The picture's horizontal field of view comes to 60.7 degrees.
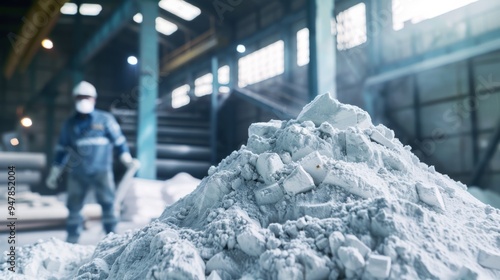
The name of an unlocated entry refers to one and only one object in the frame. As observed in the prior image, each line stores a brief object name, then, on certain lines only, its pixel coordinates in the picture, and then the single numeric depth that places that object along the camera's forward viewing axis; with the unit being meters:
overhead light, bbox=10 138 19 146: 9.47
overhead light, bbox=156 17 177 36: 12.16
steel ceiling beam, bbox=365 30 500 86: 5.32
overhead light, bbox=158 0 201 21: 10.96
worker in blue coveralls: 4.00
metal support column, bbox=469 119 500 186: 5.54
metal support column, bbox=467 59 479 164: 6.00
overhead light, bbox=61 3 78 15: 9.51
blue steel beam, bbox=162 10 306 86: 8.95
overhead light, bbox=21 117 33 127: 11.25
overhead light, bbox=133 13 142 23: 6.55
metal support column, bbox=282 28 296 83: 9.28
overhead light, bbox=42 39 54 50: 10.62
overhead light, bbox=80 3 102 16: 11.94
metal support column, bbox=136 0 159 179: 6.33
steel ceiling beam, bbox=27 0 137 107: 6.71
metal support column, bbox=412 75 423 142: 6.74
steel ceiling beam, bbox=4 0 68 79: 8.05
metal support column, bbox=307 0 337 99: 4.40
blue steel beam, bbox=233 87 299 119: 7.19
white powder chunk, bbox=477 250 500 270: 1.29
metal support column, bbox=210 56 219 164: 8.48
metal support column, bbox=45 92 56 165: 11.79
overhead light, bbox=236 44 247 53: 9.86
